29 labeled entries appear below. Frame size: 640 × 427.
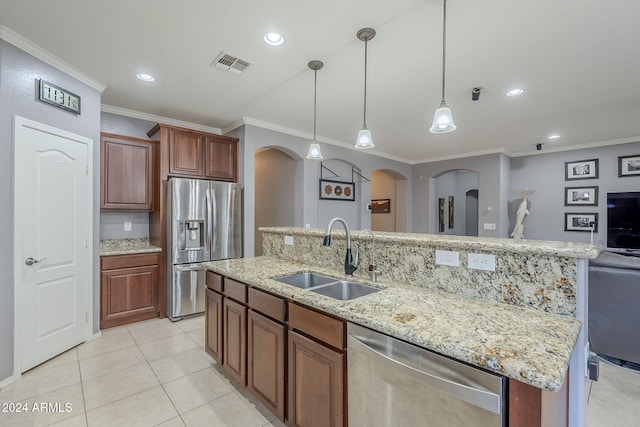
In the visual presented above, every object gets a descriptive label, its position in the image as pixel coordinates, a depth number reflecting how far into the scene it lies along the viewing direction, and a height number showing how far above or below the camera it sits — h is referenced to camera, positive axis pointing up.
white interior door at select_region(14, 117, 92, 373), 2.43 -0.26
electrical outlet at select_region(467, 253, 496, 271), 1.54 -0.26
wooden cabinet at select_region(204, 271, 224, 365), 2.40 -0.89
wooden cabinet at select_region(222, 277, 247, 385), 2.11 -0.88
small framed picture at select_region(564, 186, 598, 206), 5.52 +0.33
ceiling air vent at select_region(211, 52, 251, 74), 2.63 +1.38
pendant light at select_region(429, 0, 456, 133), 2.01 +0.65
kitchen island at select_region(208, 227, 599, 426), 1.00 -0.46
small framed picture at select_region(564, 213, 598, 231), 5.50 -0.15
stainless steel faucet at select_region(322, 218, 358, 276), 2.08 -0.36
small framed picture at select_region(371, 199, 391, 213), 7.84 +0.19
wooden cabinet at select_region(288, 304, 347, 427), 1.45 -0.82
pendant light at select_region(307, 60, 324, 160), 2.70 +1.36
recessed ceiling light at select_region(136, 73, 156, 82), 2.96 +1.38
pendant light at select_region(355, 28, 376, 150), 2.24 +1.26
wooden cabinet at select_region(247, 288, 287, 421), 1.78 -0.88
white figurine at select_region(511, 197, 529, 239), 6.07 -0.12
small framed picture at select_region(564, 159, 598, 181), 5.53 +0.84
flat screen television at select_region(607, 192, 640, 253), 5.02 -0.15
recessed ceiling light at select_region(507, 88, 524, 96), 3.26 +1.36
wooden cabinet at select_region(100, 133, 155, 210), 3.54 +0.50
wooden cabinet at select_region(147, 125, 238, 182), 3.77 +0.81
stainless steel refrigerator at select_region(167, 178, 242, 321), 3.67 -0.29
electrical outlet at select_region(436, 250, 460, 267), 1.67 -0.26
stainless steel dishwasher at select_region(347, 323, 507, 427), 0.97 -0.66
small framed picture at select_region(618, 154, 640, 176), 5.11 +0.84
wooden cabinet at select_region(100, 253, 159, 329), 3.40 -0.92
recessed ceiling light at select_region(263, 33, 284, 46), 2.31 +1.39
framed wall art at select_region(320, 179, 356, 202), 5.32 +0.43
